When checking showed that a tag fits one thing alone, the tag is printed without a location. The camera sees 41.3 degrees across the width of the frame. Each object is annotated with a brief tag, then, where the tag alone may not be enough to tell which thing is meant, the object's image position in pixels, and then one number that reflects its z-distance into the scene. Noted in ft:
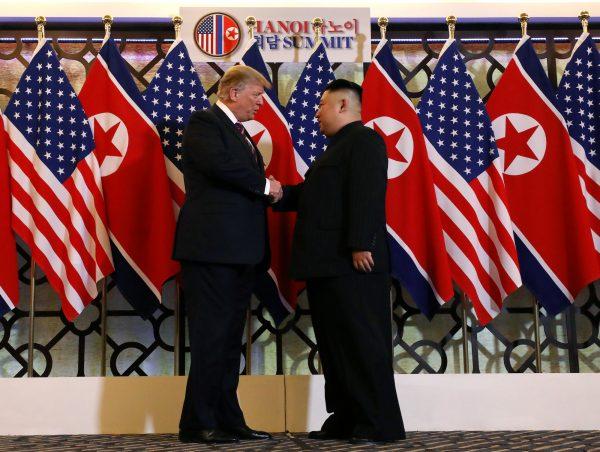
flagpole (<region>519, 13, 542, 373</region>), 12.98
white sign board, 13.48
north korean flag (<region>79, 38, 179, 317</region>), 12.37
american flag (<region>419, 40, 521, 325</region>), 12.60
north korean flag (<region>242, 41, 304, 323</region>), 12.54
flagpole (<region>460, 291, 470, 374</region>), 12.99
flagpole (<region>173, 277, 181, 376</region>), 12.69
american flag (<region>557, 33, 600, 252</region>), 12.89
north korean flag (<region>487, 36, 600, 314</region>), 12.69
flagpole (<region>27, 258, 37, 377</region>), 12.48
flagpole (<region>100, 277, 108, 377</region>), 12.47
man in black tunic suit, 9.83
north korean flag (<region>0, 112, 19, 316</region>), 12.21
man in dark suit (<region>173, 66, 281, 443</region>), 9.96
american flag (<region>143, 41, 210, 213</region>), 12.69
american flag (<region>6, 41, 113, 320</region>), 12.25
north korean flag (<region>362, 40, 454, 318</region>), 12.56
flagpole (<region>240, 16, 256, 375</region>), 12.71
